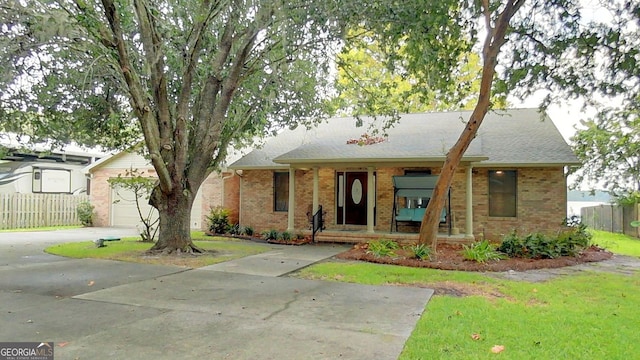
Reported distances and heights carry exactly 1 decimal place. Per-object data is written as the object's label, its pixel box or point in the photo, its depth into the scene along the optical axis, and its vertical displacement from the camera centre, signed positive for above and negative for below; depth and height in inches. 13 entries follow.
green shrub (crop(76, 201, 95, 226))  779.4 -34.0
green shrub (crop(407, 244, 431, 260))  386.9 -50.3
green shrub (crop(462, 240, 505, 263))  380.2 -51.7
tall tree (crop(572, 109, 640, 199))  713.6 +76.5
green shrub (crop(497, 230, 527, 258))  417.4 -49.3
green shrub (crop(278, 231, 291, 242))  544.4 -51.9
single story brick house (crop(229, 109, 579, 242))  518.3 +21.8
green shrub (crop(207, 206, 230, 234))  636.1 -40.1
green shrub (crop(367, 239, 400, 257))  412.5 -52.1
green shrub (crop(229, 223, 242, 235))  627.4 -51.0
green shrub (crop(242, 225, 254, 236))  617.0 -51.3
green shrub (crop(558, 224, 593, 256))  421.7 -45.0
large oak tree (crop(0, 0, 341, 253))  314.8 +109.5
